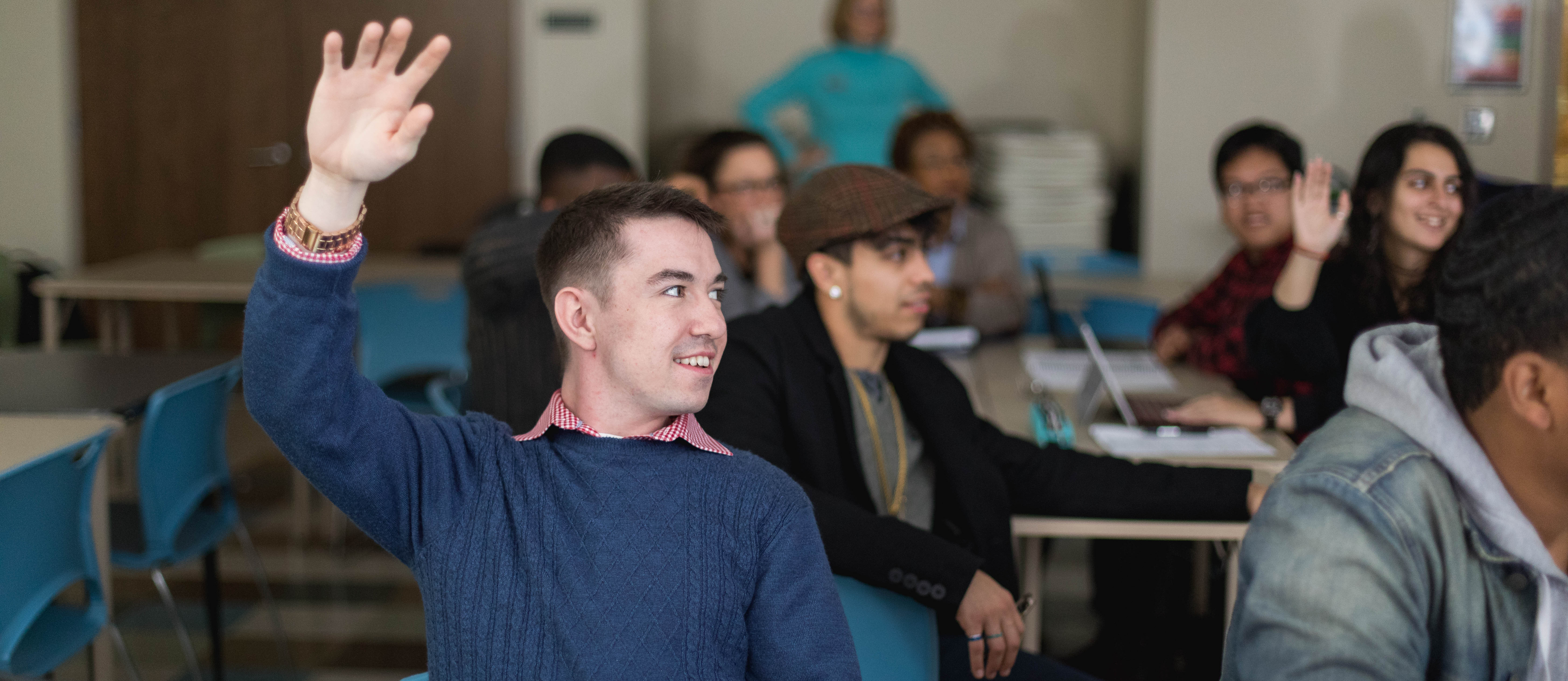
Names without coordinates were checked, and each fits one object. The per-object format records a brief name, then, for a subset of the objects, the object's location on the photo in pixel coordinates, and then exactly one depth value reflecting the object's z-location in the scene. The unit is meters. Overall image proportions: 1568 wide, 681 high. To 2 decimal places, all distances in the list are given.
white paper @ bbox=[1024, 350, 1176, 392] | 2.93
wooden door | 5.95
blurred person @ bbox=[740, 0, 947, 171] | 5.30
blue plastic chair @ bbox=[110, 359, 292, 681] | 2.51
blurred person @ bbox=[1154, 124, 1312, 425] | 3.11
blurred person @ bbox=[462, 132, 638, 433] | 2.43
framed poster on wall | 4.72
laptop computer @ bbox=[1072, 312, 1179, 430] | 2.38
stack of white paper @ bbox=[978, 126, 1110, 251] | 5.27
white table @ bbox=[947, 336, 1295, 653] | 2.00
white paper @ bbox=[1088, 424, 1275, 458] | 2.26
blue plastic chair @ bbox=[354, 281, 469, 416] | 3.86
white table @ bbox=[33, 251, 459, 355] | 4.21
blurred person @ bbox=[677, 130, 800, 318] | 3.30
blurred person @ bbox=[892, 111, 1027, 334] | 3.73
